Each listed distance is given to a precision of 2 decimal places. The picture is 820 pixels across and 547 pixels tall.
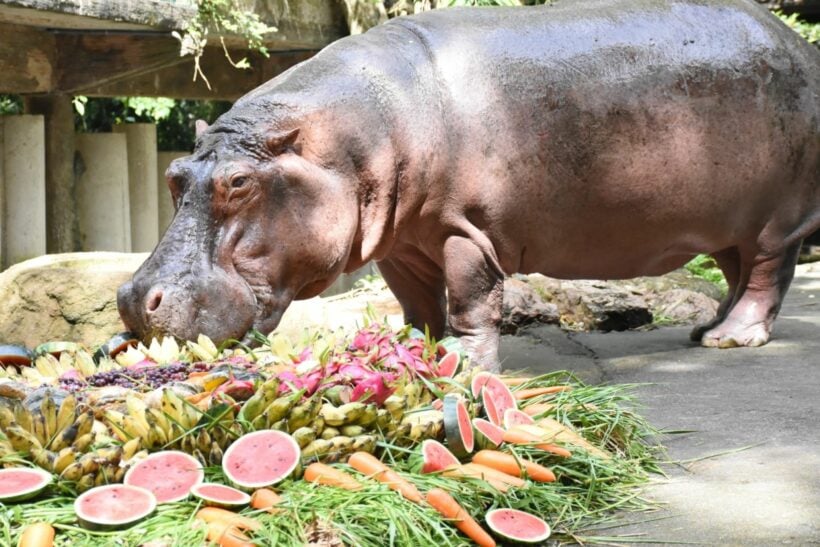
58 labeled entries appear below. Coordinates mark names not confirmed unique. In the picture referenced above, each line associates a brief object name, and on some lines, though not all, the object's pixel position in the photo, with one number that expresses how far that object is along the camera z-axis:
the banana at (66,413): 2.85
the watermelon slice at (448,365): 3.65
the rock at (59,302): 5.53
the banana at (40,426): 2.87
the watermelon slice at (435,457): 3.04
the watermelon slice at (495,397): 3.43
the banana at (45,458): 2.80
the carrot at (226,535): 2.54
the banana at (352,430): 3.09
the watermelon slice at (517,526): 2.78
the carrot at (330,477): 2.87
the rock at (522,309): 6.34
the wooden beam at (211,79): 7.99
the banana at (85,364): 3.58
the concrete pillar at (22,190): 7.54
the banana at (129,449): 2.87
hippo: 4.13
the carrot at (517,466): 3.14
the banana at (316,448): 2.99
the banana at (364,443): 3.04
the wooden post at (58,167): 7.72
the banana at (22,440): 2.83
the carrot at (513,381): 4.00
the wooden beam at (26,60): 6.98
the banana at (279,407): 2.99
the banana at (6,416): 2.88
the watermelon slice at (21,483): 2.68
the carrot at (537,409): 3.66
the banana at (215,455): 2.93
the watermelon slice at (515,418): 3.43
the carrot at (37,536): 2.48
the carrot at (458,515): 2.78
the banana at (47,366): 3.56
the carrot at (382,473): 2.86
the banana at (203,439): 2.92
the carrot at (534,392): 3.81
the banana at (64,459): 2.78
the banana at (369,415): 3.09
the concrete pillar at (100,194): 8.41
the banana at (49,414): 2.84
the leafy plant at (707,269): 9.60
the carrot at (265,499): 2.74
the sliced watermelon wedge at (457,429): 3.18
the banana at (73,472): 2.75
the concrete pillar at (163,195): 9.38
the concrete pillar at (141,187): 8.94
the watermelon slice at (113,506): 2.60
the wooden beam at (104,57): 7.38
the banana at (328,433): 3.06
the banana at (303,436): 2.98
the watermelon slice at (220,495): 2.72
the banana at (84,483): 2.77
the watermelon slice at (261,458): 2.83
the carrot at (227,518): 2.63
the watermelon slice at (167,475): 2.76
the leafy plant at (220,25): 6.99
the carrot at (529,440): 3.25
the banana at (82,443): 2.85
